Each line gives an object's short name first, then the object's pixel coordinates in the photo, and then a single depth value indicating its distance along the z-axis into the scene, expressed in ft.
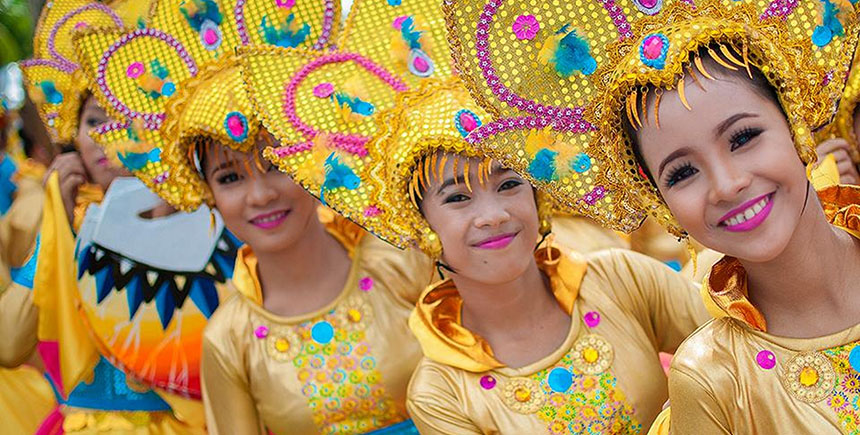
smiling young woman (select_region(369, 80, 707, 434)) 8.86
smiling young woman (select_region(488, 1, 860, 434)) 7.66
